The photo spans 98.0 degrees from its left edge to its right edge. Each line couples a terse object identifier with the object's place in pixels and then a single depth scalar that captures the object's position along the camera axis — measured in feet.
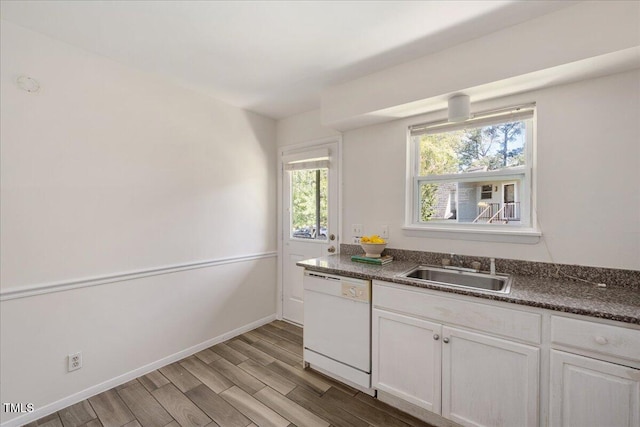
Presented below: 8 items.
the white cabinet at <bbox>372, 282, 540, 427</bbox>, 4.91
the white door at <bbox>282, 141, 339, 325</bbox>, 10.06
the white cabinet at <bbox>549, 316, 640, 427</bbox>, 4.09
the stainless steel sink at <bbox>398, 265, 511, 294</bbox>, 6.38
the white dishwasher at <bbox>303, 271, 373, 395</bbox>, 6.77
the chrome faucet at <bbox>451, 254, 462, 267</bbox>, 7.31
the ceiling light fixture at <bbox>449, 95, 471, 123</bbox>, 6.53
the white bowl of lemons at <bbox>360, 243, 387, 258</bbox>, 8.15
